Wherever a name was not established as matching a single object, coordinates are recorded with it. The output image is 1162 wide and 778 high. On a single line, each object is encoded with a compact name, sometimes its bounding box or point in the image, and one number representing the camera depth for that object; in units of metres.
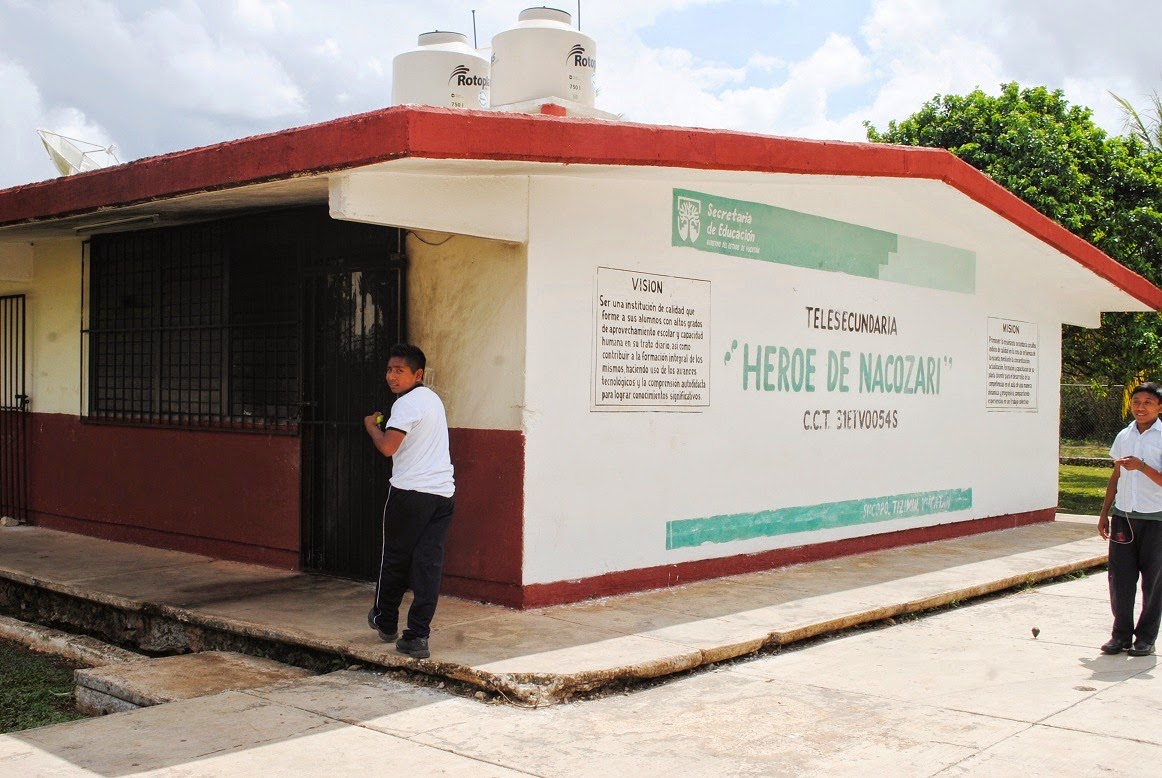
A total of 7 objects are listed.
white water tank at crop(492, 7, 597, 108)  8.17
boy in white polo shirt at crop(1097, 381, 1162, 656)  6.49
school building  6.88
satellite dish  11.05
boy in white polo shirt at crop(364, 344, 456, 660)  5.75
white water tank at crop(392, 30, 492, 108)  8.77
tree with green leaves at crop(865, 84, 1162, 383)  15.98
